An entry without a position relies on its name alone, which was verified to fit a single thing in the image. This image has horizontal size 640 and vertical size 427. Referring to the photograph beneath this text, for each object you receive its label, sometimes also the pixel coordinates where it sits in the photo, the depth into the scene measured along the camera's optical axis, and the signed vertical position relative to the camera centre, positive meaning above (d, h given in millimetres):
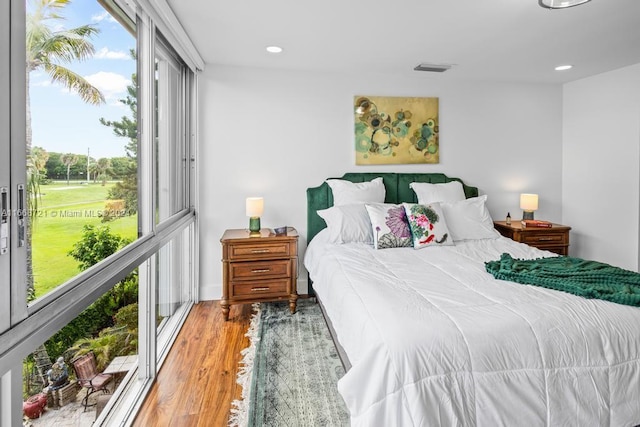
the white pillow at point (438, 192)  3654 +71
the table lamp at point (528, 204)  3967 -55
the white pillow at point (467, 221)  3228 -211
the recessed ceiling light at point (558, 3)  2127 +1183
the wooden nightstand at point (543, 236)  3705 -390
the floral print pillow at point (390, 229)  2971 -256
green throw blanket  1751 -440
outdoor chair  1527 -802
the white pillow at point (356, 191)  3543 +75
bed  1332 -645
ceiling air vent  3525 +1321
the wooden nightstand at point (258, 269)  3178 -640
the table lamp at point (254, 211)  3412 -123
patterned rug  1901 -1136
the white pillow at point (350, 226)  3156 -245
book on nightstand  3801 -268
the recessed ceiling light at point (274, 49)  3053 +1297
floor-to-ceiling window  1031 +72
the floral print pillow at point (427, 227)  2971 -240
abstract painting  3855 +757
